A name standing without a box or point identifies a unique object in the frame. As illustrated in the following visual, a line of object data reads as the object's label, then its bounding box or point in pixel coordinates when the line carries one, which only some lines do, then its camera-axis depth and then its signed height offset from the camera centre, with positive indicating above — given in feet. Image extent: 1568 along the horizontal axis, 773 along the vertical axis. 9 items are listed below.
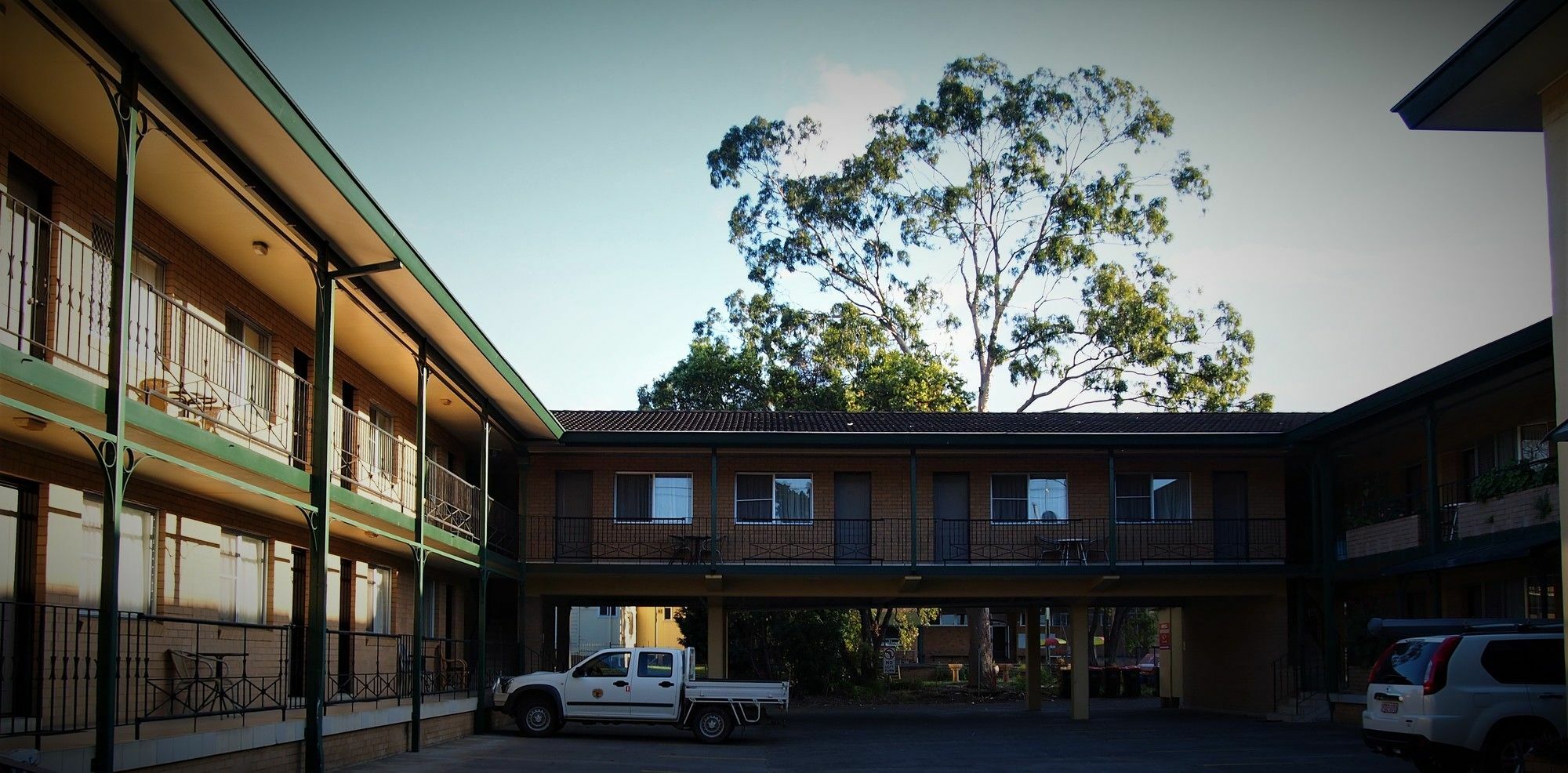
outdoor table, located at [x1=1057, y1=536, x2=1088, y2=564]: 98.94 -1.41
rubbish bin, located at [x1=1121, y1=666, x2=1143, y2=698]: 149.38 -16.10
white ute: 81.56 -9.56
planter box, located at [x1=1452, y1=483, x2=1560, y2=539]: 67.92 +0.80
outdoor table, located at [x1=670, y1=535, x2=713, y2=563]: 97.19 -1.10
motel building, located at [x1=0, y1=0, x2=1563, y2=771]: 41.09 +2.05
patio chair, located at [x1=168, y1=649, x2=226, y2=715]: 50.42 -5.54
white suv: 51.90 -6.30
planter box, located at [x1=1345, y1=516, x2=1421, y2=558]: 83.25 -0.50
